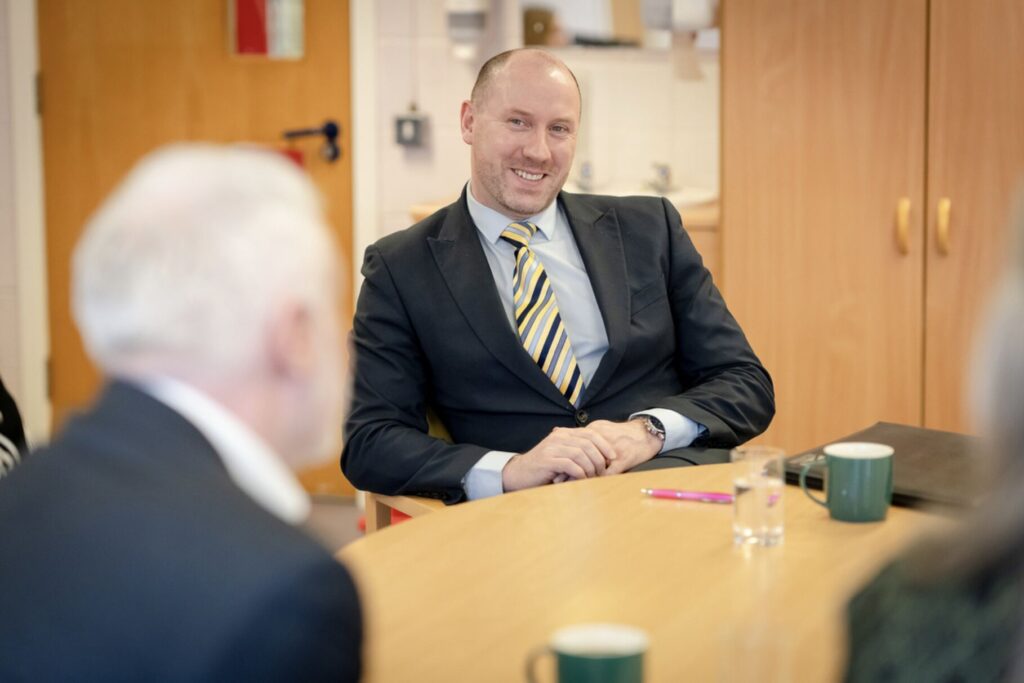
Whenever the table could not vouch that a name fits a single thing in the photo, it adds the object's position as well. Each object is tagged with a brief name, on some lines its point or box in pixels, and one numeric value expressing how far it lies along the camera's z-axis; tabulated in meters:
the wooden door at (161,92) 4.34
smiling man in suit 2.41
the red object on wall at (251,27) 4.32
